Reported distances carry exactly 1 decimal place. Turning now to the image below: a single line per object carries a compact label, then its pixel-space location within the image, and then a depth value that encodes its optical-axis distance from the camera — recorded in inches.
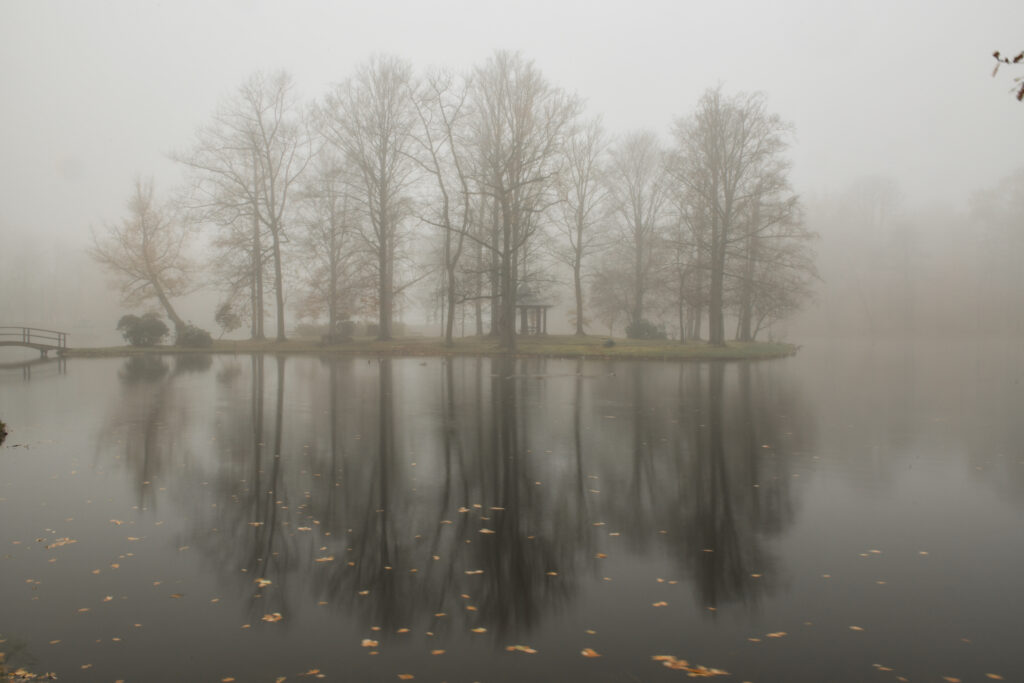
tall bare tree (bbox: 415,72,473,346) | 1397.6
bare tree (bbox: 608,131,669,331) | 1795.0
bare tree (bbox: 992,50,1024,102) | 132.9
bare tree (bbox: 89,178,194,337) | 1680.6
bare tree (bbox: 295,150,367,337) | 1477.6
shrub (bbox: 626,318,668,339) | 1673.2
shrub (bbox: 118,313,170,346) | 1450.5
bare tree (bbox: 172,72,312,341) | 1519.4
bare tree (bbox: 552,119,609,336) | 1720.0
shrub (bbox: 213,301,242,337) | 1601.9
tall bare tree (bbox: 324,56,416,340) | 1450.5
